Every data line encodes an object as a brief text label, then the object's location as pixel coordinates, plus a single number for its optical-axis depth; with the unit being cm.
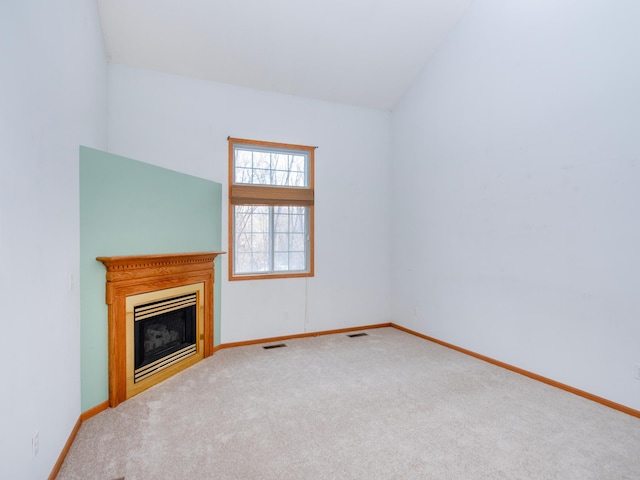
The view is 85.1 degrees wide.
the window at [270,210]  449
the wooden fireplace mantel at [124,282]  279
